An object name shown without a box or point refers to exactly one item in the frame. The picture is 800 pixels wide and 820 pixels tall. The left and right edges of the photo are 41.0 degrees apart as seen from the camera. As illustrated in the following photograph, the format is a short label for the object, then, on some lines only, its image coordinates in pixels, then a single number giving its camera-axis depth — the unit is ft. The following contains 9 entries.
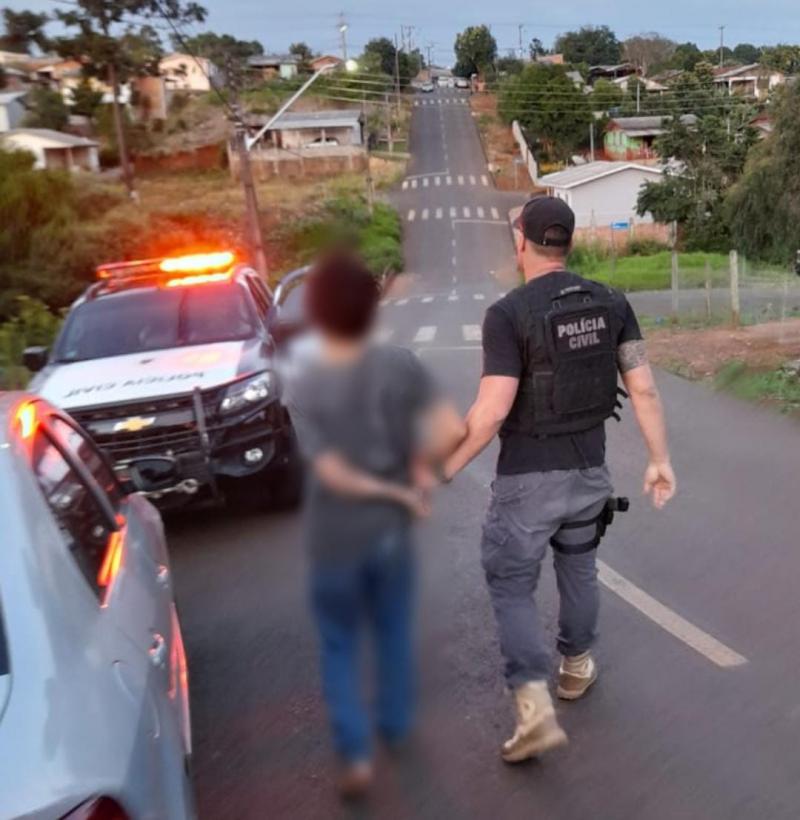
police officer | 11.58
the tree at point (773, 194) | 68.54
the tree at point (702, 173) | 173.58
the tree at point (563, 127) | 185.85
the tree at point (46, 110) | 133.92
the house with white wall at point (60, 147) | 112.98
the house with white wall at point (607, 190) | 191.93
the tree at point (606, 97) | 204.85
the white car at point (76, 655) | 6.77
